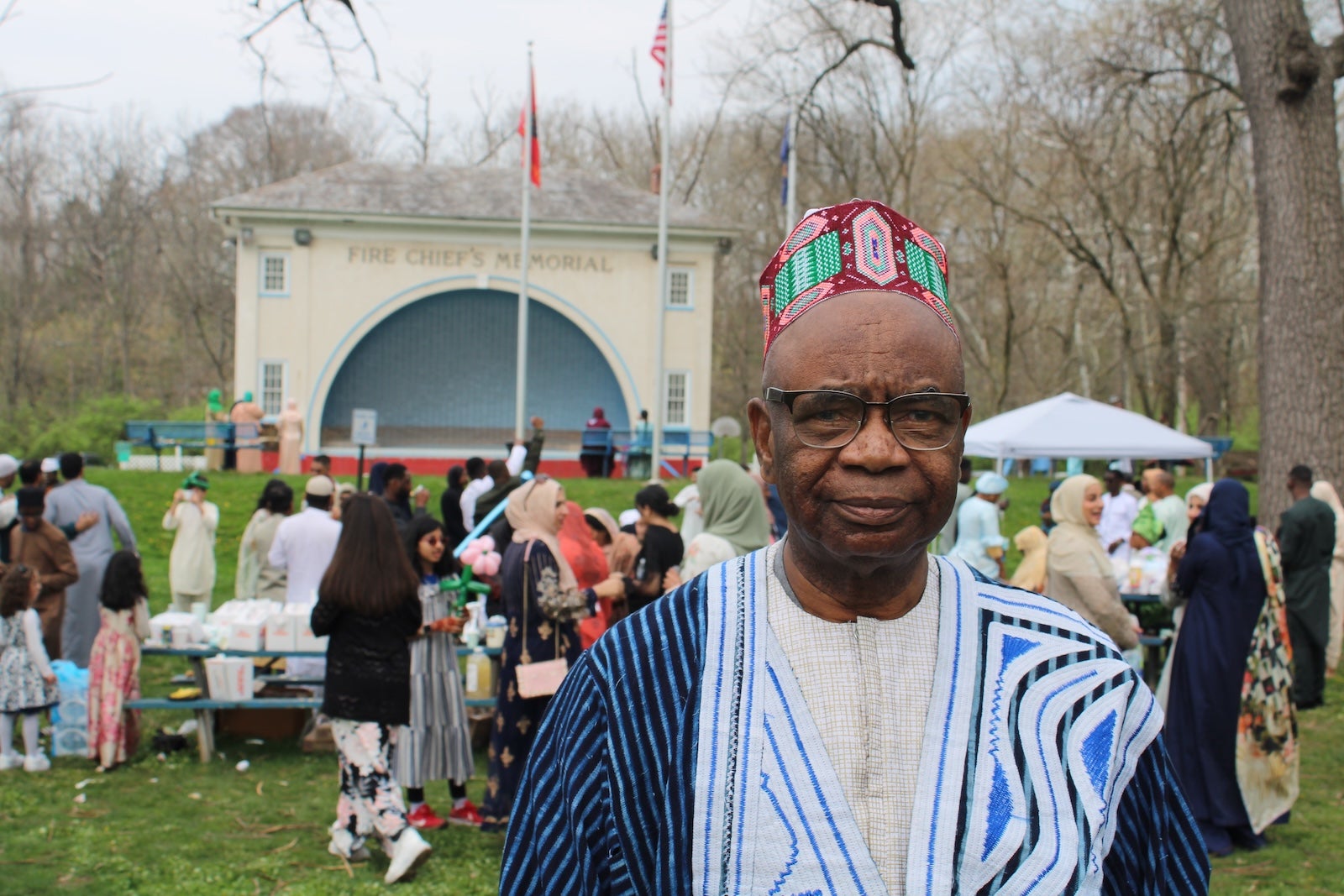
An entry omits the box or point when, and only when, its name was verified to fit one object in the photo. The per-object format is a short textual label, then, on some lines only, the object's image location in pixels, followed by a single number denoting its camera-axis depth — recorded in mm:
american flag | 19172
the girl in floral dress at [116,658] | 7664
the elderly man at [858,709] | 1698
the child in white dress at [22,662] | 7379
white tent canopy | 14133
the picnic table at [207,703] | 7816
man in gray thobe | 9039
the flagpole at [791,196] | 21234
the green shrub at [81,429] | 26516
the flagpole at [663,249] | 19594
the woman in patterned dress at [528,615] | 6383
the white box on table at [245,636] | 7848
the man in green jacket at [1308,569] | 9188
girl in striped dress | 6734
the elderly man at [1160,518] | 10984
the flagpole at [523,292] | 21312
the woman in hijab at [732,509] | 7047
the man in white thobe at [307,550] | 8469
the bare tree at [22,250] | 36438
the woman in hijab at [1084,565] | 7020
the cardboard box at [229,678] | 7852
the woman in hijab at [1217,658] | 6301
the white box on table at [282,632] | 7836
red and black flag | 21359
